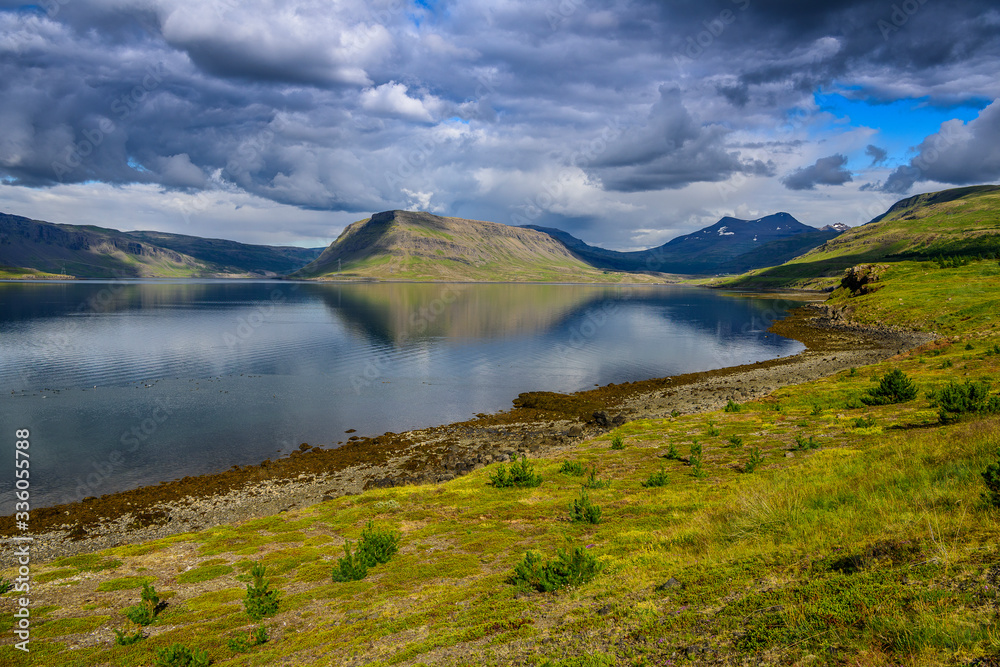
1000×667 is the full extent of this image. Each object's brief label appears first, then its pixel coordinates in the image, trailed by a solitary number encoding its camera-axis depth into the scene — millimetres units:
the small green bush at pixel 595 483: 22016
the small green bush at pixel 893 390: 30641
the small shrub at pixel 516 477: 24766
